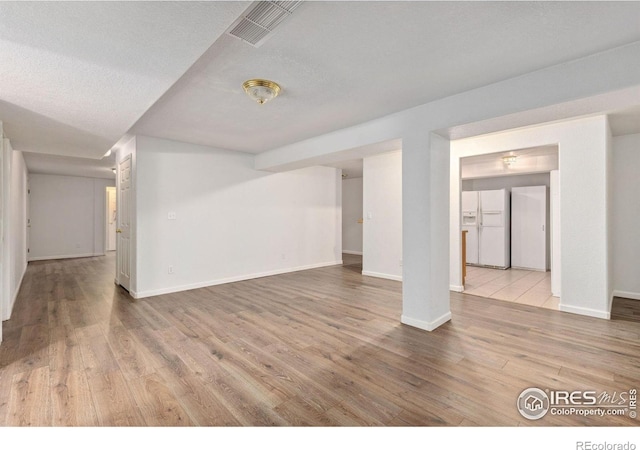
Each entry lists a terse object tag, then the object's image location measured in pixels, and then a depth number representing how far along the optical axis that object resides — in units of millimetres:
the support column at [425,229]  3064
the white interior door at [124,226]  4648
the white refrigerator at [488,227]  6512
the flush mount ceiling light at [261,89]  2521
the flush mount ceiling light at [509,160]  5296
